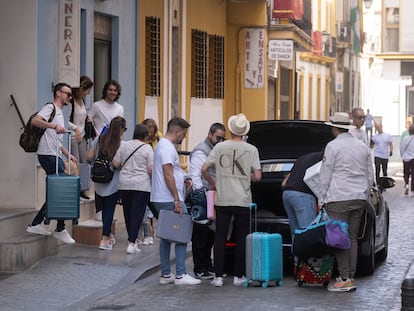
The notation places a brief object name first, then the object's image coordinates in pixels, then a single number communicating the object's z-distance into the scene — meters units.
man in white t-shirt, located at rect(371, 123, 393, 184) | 30.22
